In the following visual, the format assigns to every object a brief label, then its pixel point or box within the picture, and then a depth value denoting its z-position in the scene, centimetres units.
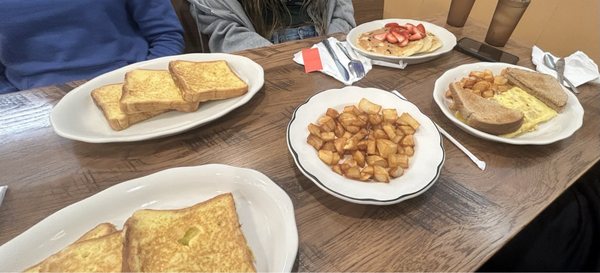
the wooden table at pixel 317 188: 59
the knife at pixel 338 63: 111
